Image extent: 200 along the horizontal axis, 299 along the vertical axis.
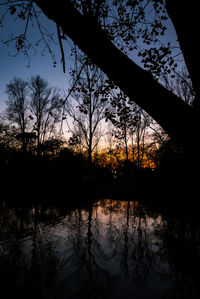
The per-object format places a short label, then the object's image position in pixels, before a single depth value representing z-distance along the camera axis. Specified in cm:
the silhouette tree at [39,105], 2087
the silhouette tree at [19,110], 2117
